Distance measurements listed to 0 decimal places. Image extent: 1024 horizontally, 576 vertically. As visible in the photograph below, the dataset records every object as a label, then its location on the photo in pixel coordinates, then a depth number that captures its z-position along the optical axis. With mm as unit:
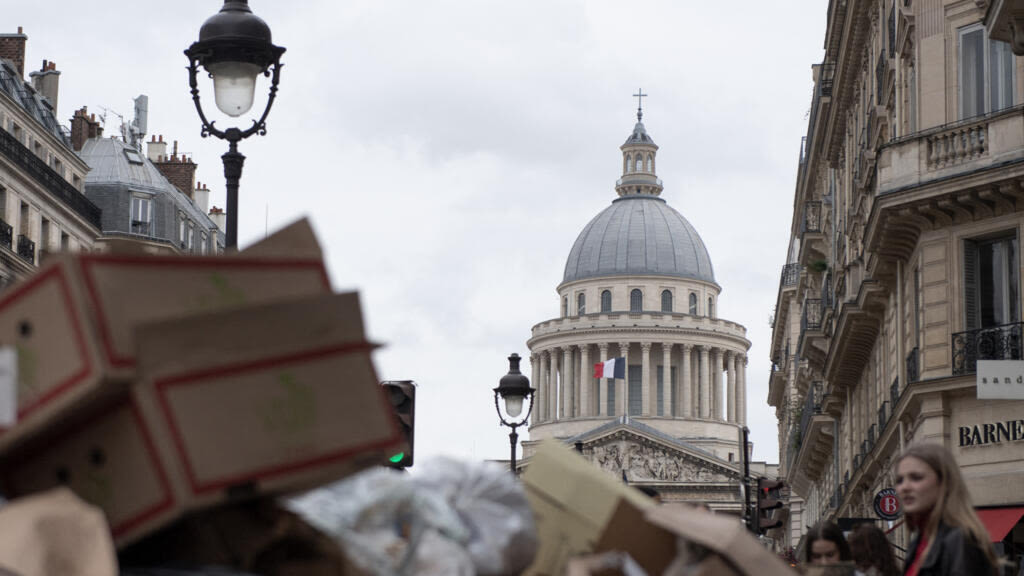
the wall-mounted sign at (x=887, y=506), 24656
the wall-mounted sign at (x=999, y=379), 19016
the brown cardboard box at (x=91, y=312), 3742
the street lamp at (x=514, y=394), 24828
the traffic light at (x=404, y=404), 13203
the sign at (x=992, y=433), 23125
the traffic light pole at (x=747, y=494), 30698
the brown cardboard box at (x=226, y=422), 3809
